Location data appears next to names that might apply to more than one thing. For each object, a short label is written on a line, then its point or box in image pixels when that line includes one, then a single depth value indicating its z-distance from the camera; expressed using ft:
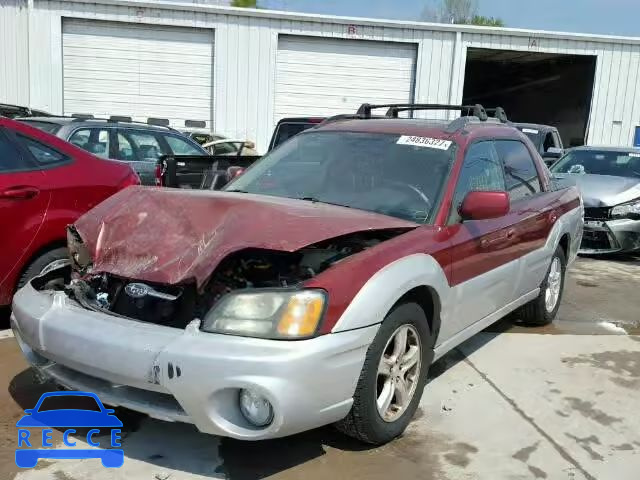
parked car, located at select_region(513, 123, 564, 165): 36.04
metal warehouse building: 57.82
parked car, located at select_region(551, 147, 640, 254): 26.18
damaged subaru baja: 8.43
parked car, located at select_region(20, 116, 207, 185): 25.67
